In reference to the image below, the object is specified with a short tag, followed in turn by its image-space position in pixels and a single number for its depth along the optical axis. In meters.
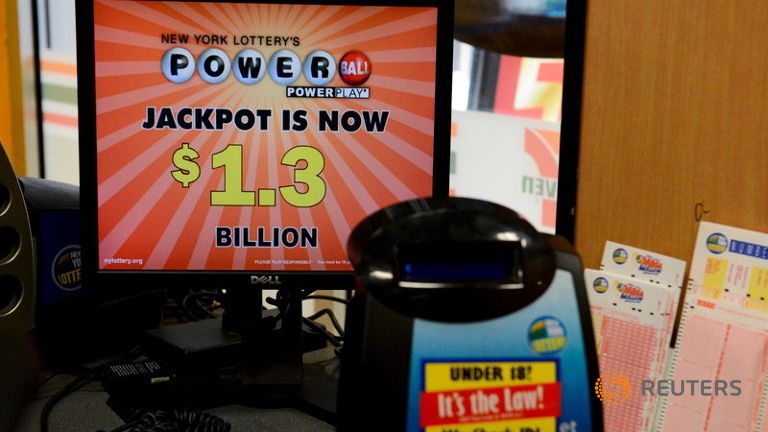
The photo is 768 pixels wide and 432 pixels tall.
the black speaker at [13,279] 0.78
